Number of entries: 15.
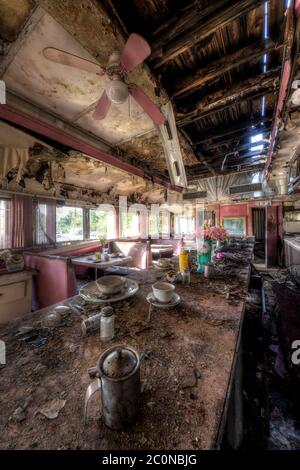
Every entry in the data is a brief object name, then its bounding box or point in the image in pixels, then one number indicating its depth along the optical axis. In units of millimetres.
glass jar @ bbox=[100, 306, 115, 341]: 870
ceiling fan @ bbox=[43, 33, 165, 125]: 1384
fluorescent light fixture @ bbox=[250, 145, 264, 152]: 4218
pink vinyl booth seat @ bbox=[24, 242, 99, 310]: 2840
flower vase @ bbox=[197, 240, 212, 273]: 2066
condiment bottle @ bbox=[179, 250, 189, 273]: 1829
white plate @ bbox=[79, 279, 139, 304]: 1183
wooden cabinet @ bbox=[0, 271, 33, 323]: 2748
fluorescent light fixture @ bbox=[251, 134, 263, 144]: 3729
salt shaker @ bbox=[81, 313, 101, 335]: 919
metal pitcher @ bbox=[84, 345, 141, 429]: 477
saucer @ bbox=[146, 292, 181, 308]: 1177
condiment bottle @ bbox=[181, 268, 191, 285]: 1683
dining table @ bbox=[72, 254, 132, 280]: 3490
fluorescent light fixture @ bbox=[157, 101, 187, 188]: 2359
